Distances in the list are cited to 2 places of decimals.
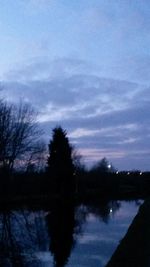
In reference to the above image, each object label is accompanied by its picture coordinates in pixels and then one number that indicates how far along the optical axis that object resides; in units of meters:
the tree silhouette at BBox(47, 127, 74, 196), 35.36
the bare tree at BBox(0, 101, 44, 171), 31.25
